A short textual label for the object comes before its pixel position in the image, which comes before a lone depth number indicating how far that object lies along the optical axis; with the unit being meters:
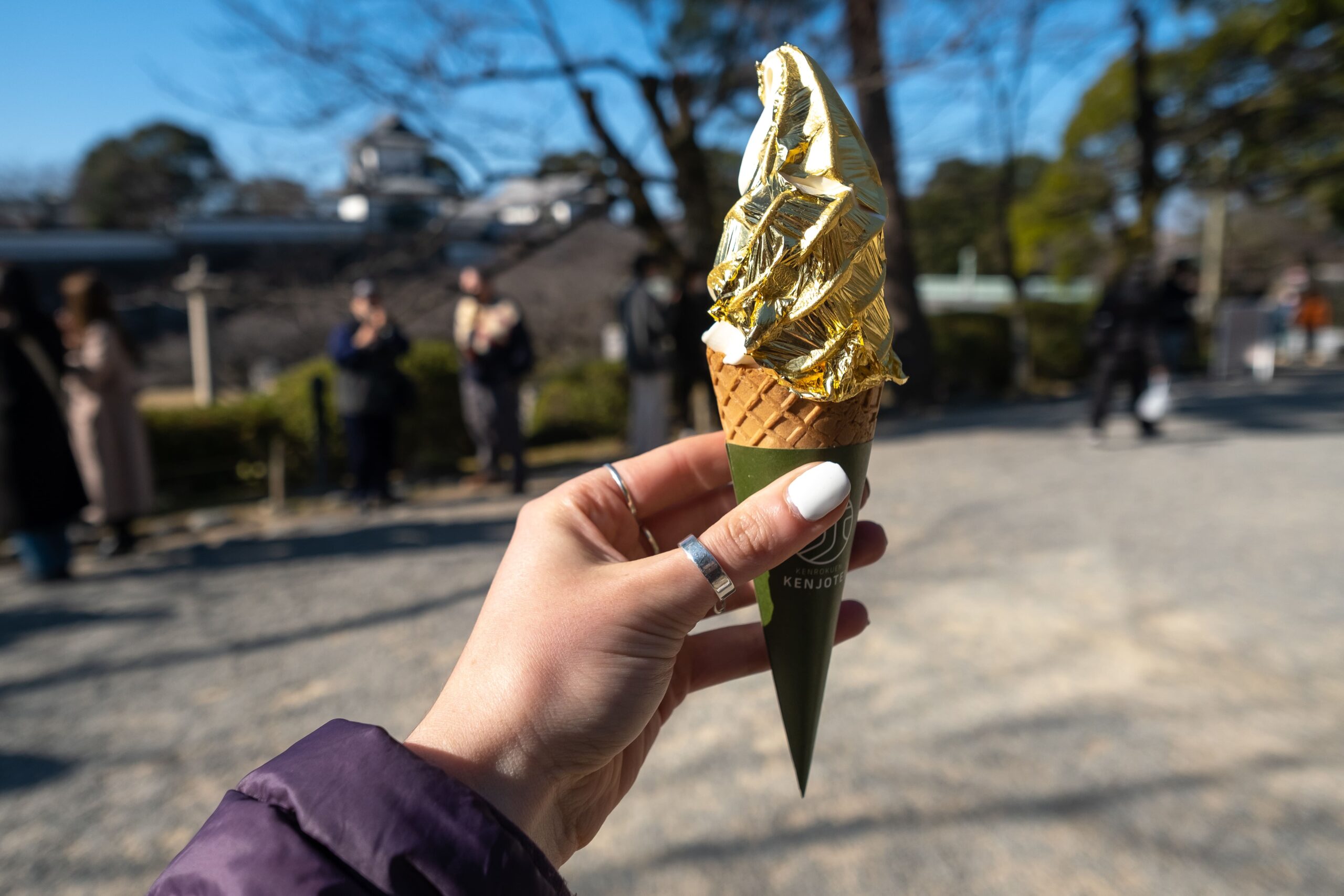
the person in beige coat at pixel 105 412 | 5.43
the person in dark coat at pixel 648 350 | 7.33
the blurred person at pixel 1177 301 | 10.24
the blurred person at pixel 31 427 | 4.86
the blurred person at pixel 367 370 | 6.42
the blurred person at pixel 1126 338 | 7.99
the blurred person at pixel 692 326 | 7.45
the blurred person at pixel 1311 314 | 15.53
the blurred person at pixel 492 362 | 6.84
